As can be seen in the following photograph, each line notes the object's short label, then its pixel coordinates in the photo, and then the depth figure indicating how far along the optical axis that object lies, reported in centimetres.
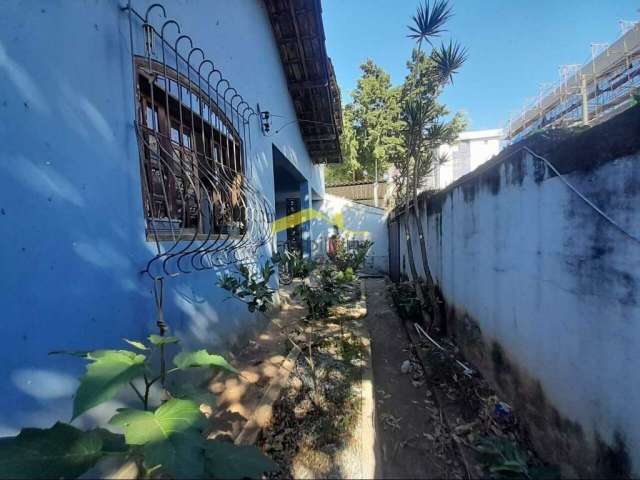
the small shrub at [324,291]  387
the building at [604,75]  690
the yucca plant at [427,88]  399
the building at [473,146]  2055
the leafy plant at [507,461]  157
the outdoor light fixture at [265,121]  451
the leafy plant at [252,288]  268
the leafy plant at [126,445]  85
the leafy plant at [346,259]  575
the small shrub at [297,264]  370
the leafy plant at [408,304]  452
